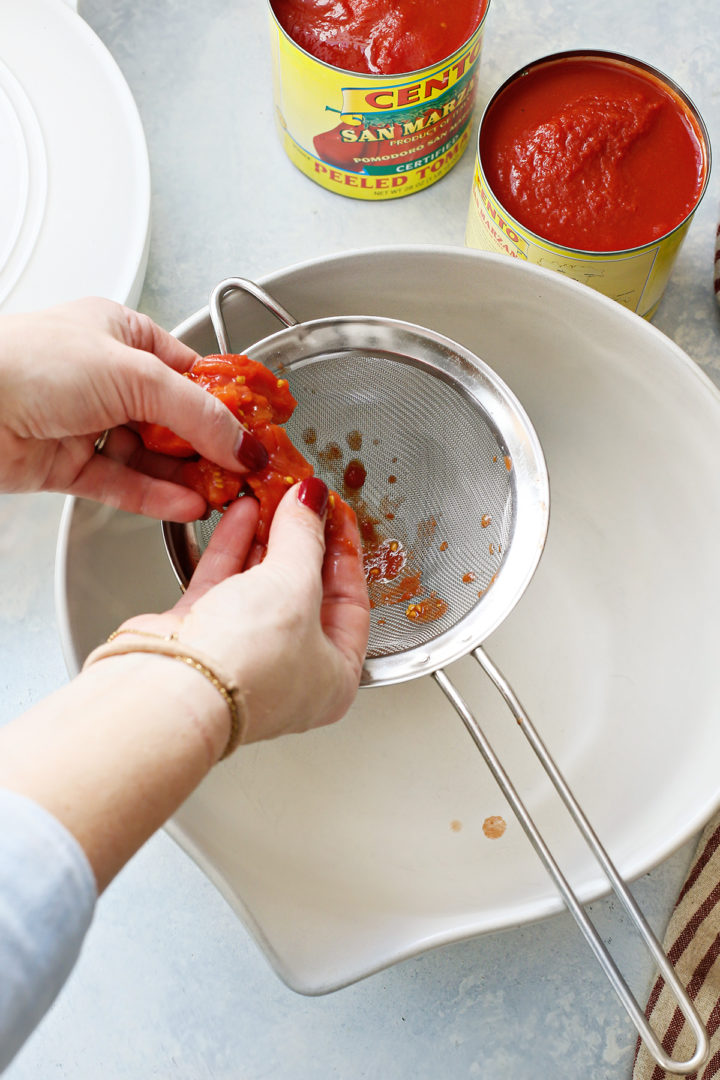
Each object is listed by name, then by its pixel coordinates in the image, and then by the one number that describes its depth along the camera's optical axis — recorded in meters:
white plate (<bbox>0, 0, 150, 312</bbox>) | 1.04
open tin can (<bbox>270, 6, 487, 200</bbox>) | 0.93
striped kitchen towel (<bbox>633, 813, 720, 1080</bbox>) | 0.91
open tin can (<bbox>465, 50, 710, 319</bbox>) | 0.89
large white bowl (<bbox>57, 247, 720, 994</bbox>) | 0.83
